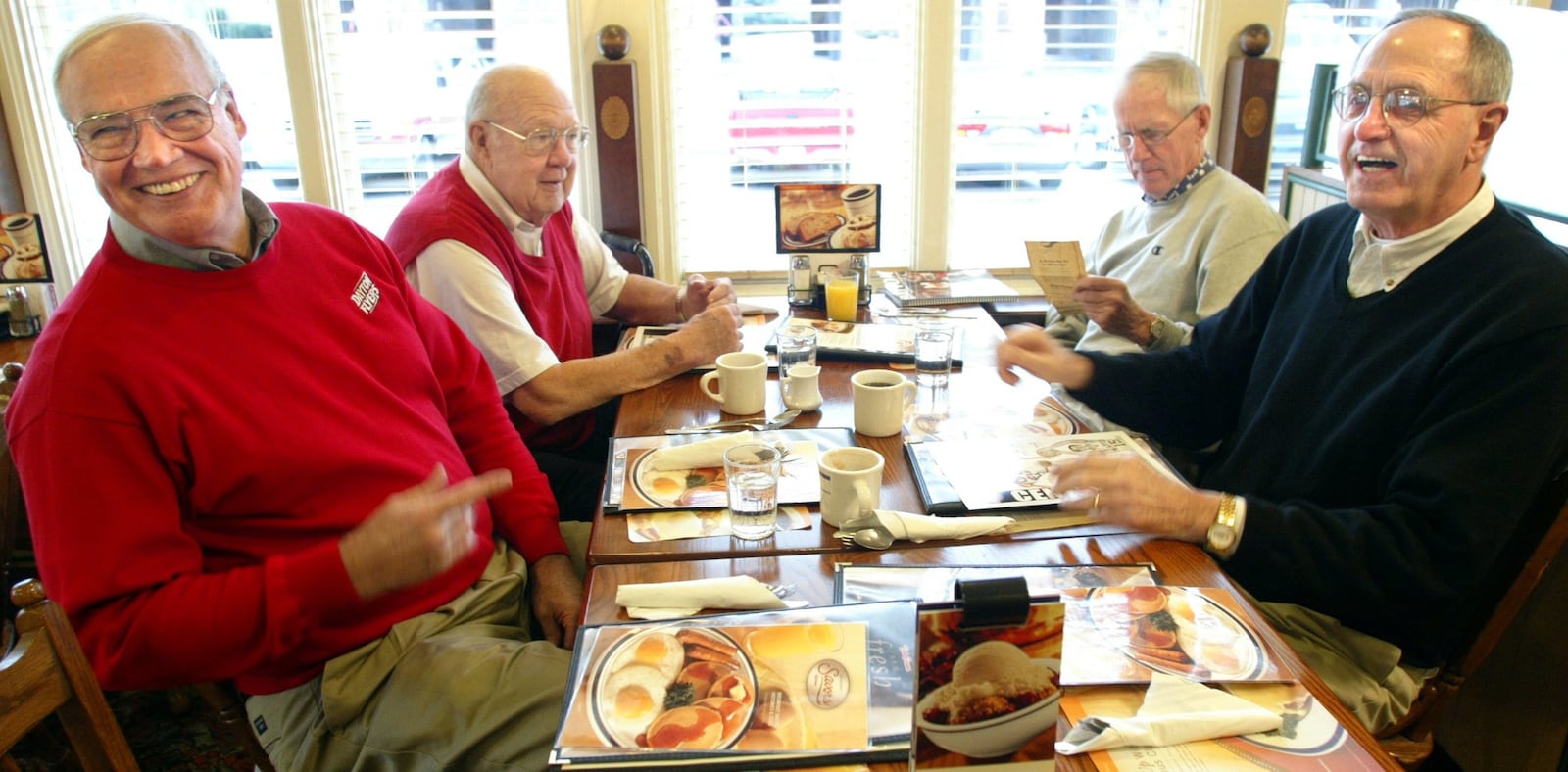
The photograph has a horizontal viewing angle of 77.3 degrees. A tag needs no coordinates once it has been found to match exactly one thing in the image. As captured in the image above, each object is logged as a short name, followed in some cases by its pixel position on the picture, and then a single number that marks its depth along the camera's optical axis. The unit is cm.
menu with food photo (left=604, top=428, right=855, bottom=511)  138
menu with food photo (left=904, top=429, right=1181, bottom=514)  134
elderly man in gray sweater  217
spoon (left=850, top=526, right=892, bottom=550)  123
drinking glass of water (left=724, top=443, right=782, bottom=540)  125
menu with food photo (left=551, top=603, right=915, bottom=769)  87
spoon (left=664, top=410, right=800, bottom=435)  165
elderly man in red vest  196
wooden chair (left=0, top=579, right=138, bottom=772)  89
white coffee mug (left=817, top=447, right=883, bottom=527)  127
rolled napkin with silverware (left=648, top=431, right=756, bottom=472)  148
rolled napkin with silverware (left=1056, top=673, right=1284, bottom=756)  88
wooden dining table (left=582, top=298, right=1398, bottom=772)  115
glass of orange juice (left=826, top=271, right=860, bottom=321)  235
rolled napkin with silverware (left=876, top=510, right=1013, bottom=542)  124
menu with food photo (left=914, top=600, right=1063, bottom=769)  81
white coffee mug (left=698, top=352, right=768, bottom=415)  171
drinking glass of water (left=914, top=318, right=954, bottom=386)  184
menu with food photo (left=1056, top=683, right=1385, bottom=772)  86
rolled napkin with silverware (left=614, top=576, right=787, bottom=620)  109
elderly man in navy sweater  121
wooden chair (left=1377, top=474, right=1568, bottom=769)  124
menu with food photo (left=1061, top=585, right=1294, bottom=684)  98
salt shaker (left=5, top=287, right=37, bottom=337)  265
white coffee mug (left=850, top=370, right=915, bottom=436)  158
